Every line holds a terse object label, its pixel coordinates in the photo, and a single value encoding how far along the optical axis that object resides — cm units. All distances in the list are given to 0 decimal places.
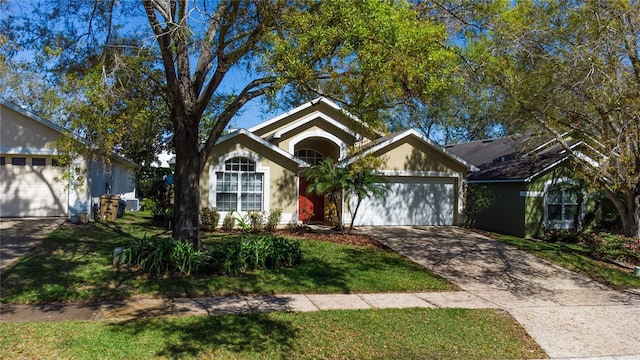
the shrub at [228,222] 1730
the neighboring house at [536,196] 1936
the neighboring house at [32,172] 1745
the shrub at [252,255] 1043
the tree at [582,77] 1359
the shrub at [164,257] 995
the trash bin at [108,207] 1927
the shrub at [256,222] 1731
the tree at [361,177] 1634
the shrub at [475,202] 1994
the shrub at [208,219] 1686
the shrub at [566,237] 1853
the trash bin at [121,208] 2053
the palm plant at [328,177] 1625
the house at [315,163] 1789
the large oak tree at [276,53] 923
